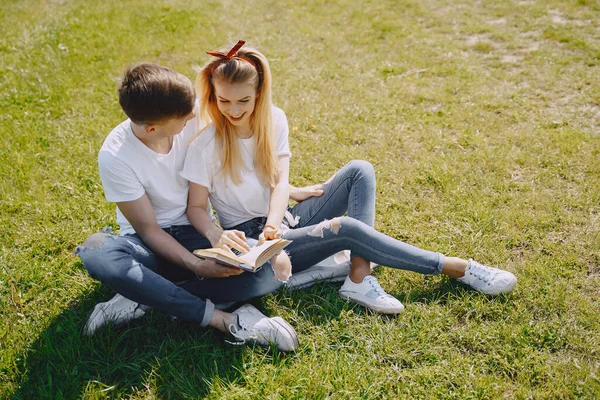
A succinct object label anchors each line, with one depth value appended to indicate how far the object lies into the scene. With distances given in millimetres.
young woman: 3258
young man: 3035
